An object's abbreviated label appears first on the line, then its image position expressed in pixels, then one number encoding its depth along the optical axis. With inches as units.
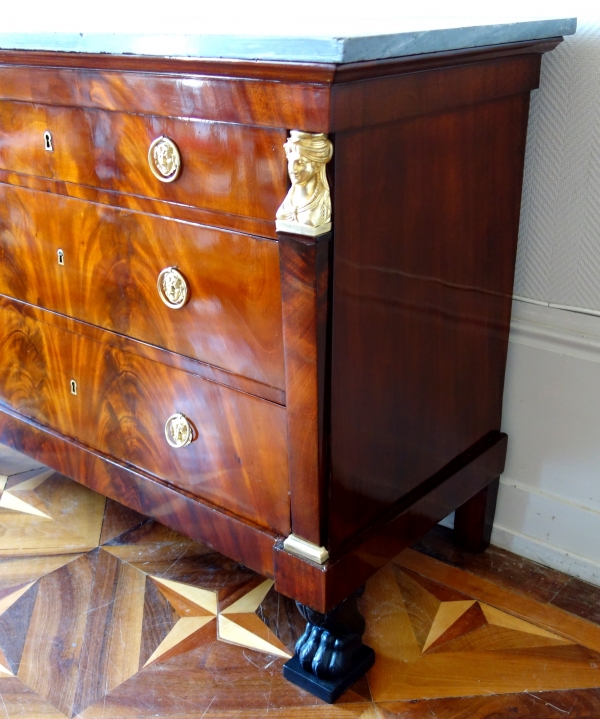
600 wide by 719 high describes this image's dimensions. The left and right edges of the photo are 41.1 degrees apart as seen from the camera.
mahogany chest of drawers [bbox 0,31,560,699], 29.2
